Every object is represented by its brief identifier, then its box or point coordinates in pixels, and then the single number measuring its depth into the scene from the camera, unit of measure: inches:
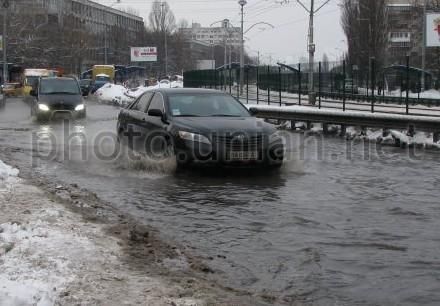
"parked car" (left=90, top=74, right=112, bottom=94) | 2341.9
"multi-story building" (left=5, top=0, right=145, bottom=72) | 3383.4
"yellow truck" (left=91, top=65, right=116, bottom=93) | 2772.6
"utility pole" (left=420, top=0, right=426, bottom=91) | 1417.8
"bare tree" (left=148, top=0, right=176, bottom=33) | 4847.4
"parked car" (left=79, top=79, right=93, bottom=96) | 2353.2
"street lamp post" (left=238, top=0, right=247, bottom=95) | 1606.8
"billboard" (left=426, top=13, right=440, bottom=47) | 1405.0
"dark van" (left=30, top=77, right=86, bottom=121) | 885.8
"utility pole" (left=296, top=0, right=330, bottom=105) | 1330.6
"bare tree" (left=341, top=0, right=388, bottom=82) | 2372.0
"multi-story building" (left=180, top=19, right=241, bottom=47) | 6600.4
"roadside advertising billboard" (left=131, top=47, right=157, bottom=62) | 3823.8
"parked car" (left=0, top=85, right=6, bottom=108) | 1291.7
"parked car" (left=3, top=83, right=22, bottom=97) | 2241.6
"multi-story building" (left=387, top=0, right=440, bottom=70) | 2580.5
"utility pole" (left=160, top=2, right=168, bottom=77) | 4815.5
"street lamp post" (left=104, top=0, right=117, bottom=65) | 4126.5
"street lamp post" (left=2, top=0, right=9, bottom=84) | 2463.0
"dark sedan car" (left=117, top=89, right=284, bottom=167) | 400.2
